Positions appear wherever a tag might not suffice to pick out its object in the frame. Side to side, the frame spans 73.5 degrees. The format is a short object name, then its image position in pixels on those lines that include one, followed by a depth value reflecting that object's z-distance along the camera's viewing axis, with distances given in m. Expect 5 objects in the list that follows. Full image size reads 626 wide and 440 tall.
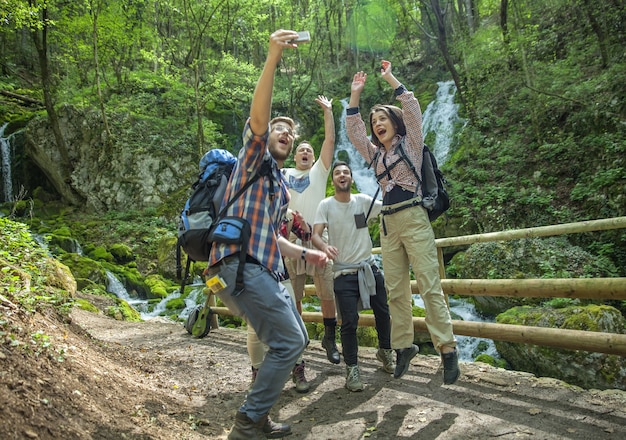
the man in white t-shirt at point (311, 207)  4.17
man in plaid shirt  2.34
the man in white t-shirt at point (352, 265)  3.93
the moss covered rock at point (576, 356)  5.03
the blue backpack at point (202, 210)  2.50
